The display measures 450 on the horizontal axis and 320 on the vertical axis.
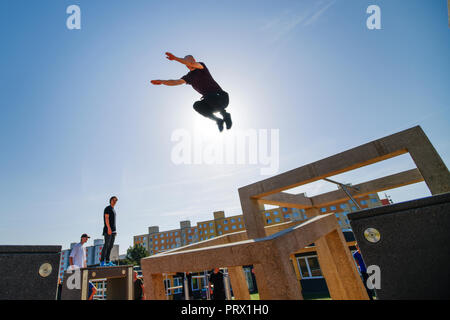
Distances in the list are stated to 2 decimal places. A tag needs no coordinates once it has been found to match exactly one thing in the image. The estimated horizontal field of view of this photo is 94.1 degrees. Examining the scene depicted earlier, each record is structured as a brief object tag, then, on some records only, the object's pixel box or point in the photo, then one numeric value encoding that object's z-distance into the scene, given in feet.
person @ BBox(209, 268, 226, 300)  24.91
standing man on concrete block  17.97
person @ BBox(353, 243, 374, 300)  21.27
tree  156.35
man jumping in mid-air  13.94
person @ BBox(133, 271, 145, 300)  24.79
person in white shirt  17.53
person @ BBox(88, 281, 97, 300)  17.61
